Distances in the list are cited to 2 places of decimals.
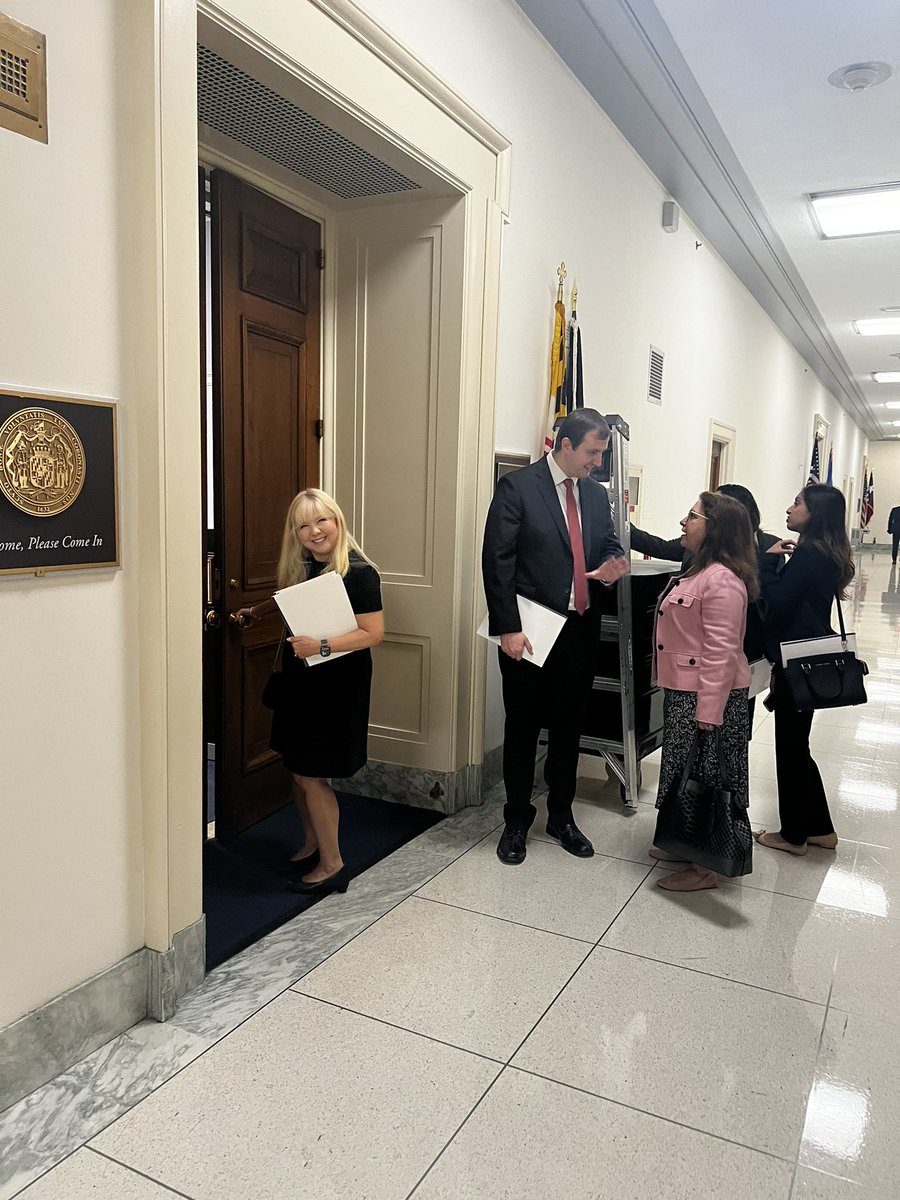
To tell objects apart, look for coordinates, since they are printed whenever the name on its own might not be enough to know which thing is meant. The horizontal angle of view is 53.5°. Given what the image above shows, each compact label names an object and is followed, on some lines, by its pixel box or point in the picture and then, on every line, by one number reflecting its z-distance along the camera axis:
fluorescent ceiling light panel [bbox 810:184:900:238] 6.61
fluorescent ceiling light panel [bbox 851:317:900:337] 10.91
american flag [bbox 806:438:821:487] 12.96
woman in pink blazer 3.08
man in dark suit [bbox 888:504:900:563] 19.34
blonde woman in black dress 2.99
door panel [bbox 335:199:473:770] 3.77
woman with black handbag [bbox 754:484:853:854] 3.50
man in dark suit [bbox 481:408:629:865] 3.40
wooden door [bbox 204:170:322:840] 3.34
